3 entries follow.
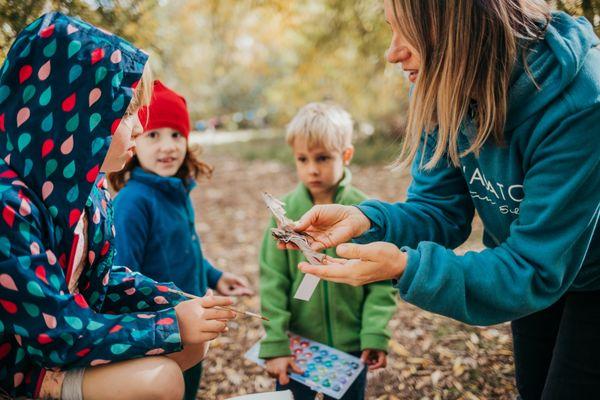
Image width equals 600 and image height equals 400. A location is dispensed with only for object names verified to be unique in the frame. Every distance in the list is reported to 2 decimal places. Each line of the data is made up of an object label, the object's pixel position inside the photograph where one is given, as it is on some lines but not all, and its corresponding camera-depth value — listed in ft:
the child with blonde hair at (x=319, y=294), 7.53
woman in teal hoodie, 4.88
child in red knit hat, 7.61
